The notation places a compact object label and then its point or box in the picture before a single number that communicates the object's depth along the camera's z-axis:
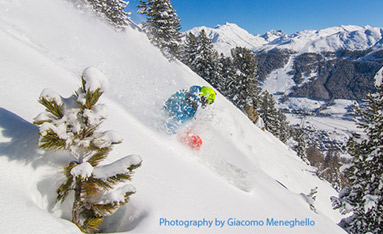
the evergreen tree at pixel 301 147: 51.57
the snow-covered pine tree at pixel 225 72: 36.35
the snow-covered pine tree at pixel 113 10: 25.81
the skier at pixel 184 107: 8.52
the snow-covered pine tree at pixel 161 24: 27.39
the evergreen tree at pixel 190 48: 35.09
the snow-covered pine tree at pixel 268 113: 44.53
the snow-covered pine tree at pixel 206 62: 34.84
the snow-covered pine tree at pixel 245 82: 34.00
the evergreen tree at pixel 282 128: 52.62
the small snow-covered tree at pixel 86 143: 2.79
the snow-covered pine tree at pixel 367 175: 9.55
